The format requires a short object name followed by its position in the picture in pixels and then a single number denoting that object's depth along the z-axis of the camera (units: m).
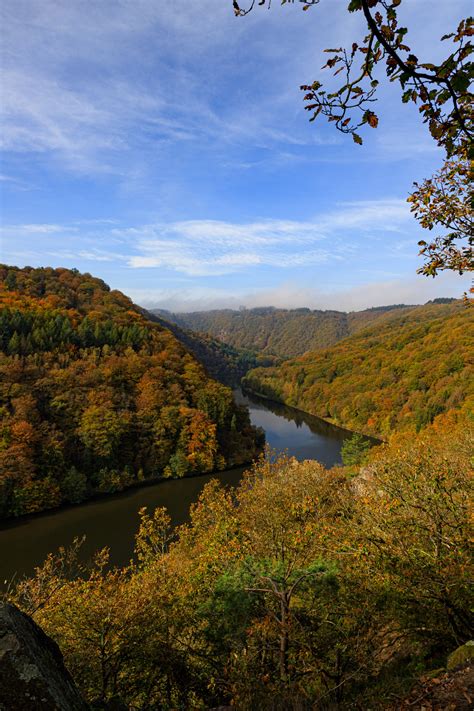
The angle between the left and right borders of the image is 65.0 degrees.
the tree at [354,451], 44.94
